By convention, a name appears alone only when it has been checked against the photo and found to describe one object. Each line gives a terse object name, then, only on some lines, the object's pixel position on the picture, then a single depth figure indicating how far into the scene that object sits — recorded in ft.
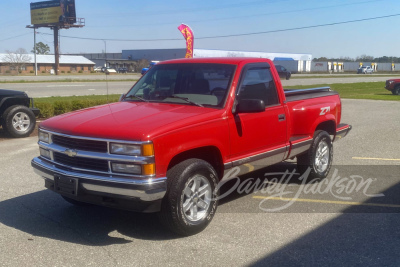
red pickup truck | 15.70
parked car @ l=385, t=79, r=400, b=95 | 95.41
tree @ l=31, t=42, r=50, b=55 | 427.45
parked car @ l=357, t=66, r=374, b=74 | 266.55
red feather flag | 76.18
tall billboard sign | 268.84
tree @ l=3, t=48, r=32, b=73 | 258.57
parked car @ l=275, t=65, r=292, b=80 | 149.02
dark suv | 38.34
